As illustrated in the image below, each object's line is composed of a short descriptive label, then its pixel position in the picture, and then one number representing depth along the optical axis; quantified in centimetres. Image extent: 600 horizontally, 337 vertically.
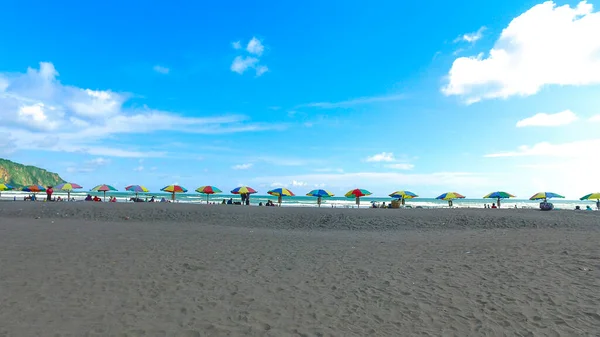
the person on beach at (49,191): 3216
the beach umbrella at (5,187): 3941
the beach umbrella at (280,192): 3719
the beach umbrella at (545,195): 3975
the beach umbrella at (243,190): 3698
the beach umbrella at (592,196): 3996
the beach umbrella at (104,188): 3891
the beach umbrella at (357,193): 3784
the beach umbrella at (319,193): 3862
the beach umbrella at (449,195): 4141
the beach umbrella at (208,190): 3893
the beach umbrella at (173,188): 4019
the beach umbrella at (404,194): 4081
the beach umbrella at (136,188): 3966
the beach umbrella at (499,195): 3978
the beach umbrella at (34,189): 4159
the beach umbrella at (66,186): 3750
